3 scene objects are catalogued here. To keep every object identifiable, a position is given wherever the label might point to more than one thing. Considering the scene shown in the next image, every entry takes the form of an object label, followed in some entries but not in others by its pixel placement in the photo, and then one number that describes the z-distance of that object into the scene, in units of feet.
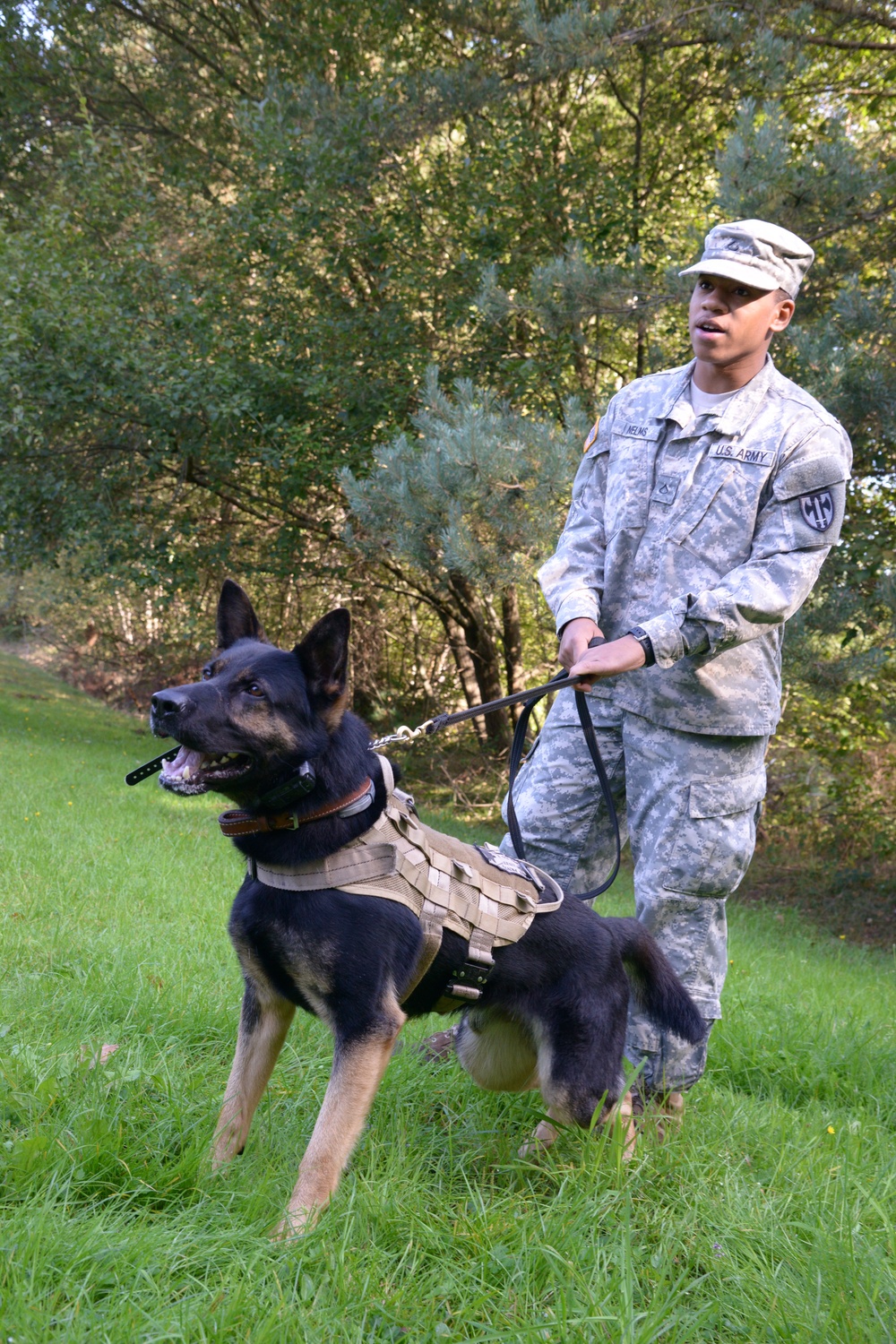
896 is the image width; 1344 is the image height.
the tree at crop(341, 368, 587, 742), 25.53
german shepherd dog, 8.13
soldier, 10.23
